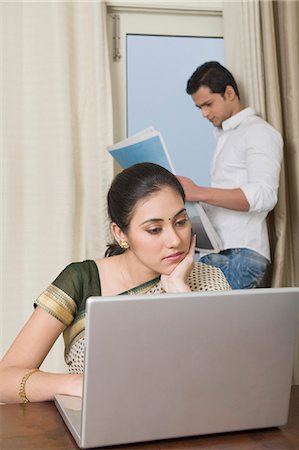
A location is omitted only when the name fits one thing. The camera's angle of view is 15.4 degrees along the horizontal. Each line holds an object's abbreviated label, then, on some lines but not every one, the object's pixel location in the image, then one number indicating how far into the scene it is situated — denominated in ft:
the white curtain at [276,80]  14.00
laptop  6.11
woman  8.12
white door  14.41
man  12.30
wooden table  6.34
